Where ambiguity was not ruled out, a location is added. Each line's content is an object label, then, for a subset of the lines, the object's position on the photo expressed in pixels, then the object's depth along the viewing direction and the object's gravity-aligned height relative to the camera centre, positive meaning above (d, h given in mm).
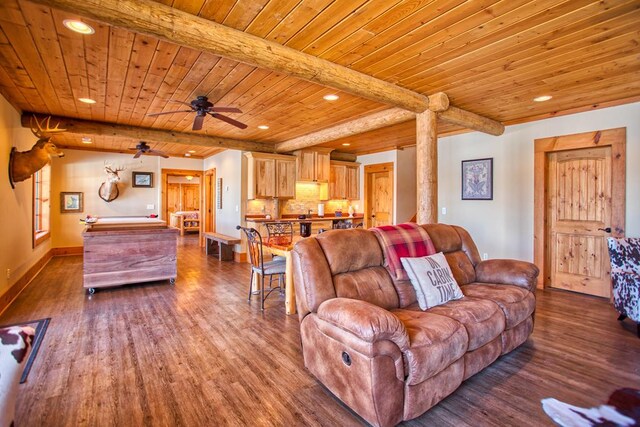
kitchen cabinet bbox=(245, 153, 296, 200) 6625 +730
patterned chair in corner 3021 -637
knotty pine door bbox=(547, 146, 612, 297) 4238 -114
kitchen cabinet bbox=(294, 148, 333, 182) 7129 +1039
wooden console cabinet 4398 -647
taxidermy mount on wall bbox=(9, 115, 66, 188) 3977 +713
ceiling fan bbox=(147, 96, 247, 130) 3563 +1158
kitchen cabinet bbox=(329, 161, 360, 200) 7754 +738
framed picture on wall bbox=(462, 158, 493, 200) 5281 +529
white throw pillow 2461 -567
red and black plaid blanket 2605 -295
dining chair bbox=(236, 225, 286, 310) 3811 -668
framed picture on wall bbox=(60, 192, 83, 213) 7273 +173
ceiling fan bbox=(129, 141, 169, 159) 5715 +1090
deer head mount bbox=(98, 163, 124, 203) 7652 +573
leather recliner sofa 1733 -739
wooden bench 6583 -728
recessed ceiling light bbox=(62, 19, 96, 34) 2240 +1323
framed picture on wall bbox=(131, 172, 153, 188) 8070 +780
